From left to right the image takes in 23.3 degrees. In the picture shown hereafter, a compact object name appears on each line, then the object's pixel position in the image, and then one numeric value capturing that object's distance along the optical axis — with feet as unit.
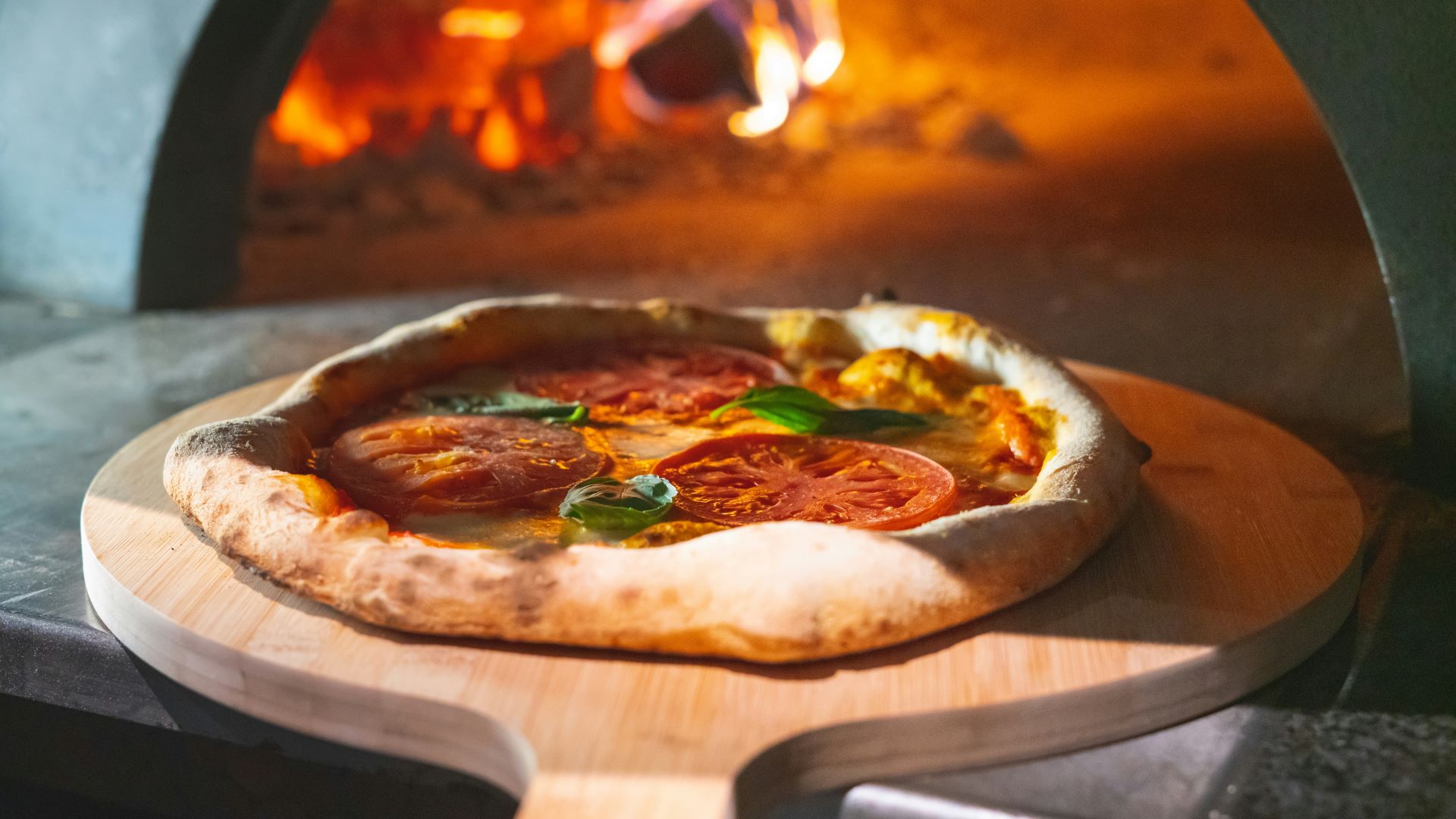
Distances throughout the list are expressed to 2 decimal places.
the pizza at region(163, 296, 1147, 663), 2.97
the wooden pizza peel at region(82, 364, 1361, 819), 2.88
